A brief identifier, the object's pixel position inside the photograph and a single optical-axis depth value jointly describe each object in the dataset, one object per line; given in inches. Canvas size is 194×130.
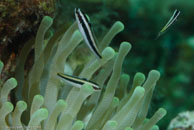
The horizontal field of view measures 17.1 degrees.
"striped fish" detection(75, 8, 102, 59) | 24.2
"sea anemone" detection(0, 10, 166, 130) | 24.2
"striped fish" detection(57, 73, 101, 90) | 24.8
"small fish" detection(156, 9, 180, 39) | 25.6
